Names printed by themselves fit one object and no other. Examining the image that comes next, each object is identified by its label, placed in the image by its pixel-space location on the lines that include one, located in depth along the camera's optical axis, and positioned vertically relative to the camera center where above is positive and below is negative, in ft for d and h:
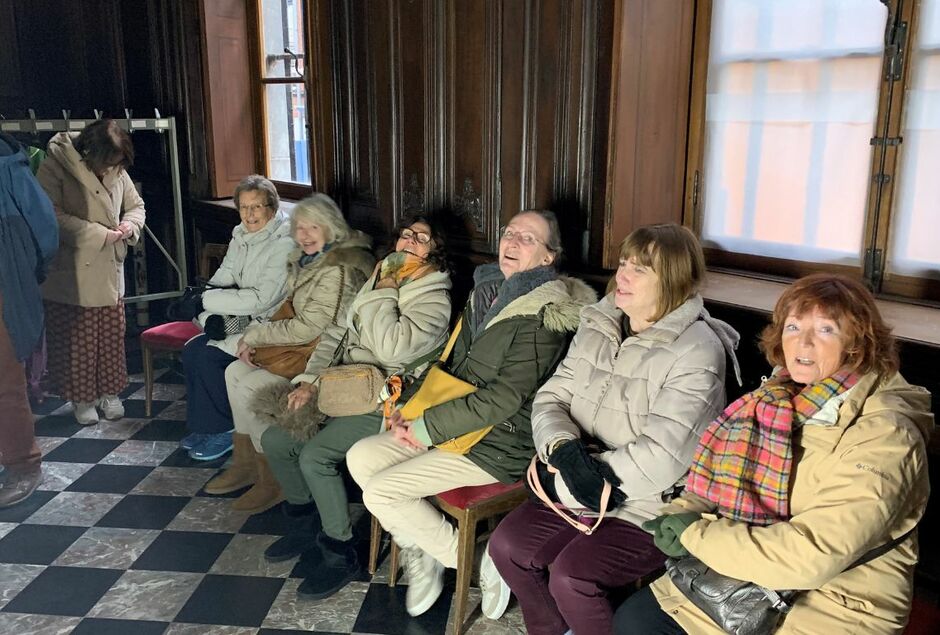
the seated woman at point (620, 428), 6.63 -2.54
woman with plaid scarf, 5.16 -2.28
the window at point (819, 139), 7.45 -0.25
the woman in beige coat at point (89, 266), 12.72 -2.30
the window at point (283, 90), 14.83 +0.34
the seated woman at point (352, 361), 9.09 -3.09
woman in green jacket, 8.02 -2.81
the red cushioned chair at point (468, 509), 7.80 -3.57
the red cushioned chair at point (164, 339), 12.96 -3.40
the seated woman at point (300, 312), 10.57 -2.43
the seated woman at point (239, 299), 11.53 -2.48
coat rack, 13.56 -0.30
